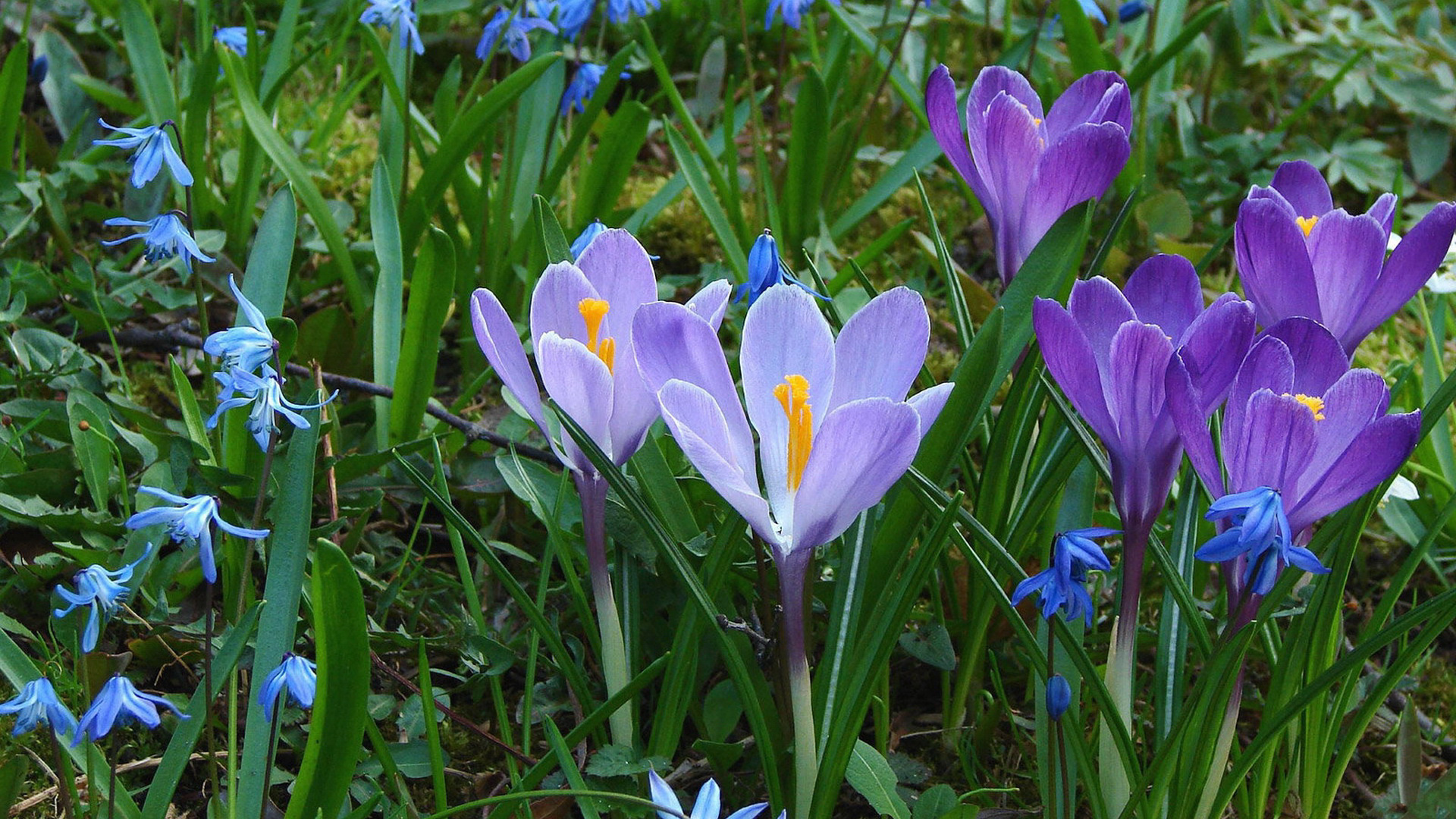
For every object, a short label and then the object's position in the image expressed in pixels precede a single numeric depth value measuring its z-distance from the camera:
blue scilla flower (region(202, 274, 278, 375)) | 0.64
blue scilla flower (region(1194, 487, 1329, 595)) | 0.60
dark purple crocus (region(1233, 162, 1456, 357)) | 0.65
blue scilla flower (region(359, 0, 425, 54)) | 0.80
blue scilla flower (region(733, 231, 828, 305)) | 0.68
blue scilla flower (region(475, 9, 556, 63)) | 0.86
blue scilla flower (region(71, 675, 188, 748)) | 0.62
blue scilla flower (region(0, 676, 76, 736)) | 0.63
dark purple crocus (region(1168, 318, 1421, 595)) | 0.61
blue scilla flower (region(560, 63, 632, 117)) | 0.86
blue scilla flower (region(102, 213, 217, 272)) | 0.67
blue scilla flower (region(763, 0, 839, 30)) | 0.83
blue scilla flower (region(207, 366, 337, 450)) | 0.64
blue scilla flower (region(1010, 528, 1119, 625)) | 0.63
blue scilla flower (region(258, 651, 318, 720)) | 0.63
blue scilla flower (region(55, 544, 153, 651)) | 0.62
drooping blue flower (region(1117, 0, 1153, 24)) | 0.98
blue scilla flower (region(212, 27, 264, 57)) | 0.89
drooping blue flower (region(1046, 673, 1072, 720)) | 0.64
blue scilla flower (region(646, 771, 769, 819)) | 0.61
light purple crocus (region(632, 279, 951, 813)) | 0.61
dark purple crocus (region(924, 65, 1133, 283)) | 0.66
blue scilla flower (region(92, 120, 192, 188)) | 0.68
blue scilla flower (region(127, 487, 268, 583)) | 0.62
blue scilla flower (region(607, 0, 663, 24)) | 0.85
